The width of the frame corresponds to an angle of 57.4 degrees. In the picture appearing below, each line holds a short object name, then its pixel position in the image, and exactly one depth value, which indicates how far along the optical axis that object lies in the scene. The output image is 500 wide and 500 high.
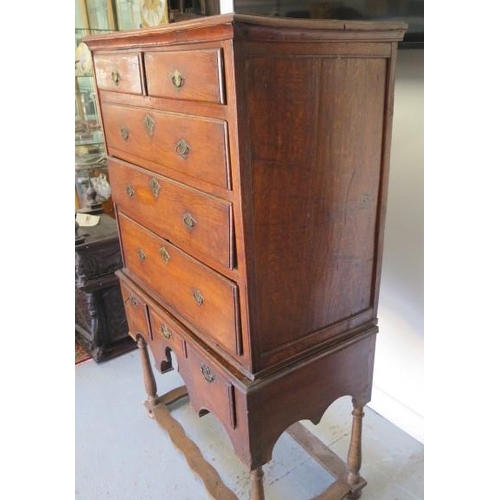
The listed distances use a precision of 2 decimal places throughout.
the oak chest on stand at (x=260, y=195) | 0.96
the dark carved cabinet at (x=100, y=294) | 2.37
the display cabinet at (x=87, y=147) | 2.88
